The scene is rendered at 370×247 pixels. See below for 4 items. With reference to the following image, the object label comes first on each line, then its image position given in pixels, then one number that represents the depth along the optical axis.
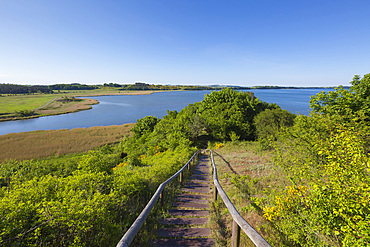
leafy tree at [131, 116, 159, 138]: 35.56
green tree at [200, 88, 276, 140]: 25.67
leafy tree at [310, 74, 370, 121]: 8.09
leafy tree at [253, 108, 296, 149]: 23.53
